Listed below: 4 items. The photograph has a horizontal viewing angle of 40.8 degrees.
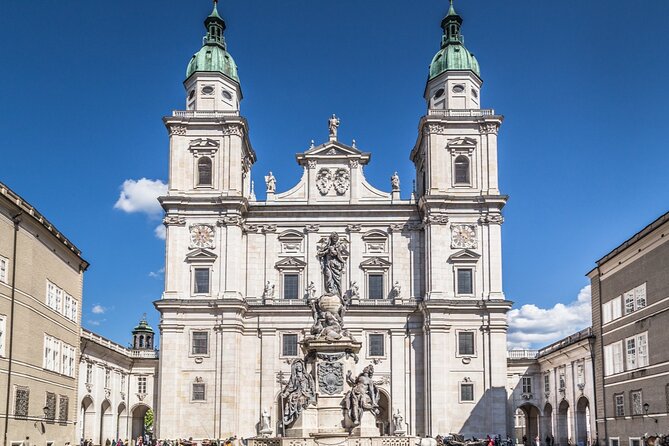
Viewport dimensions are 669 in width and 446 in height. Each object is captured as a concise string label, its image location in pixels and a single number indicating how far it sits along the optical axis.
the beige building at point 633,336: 42.28
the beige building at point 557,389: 57.59
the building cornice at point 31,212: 39.59
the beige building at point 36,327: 39.53
